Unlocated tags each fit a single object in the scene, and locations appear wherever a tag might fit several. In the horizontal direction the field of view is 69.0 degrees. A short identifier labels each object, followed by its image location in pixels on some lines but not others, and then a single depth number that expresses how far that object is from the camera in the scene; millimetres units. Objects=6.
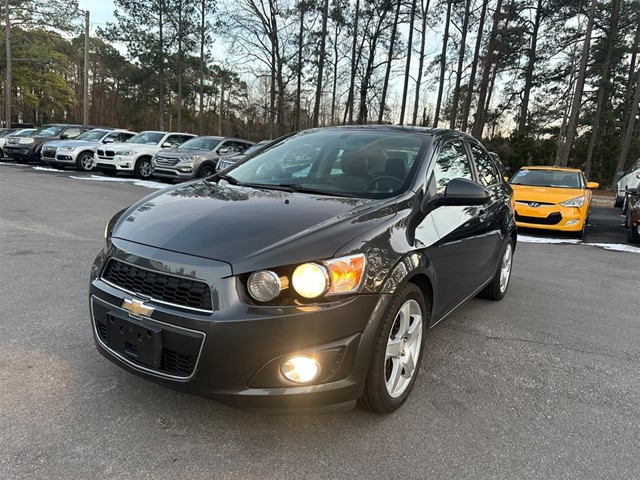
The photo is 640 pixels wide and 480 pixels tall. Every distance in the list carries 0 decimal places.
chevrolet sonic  2096
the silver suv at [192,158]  14406
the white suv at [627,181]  13801
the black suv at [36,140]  18906
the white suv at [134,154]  15836
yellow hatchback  8945
